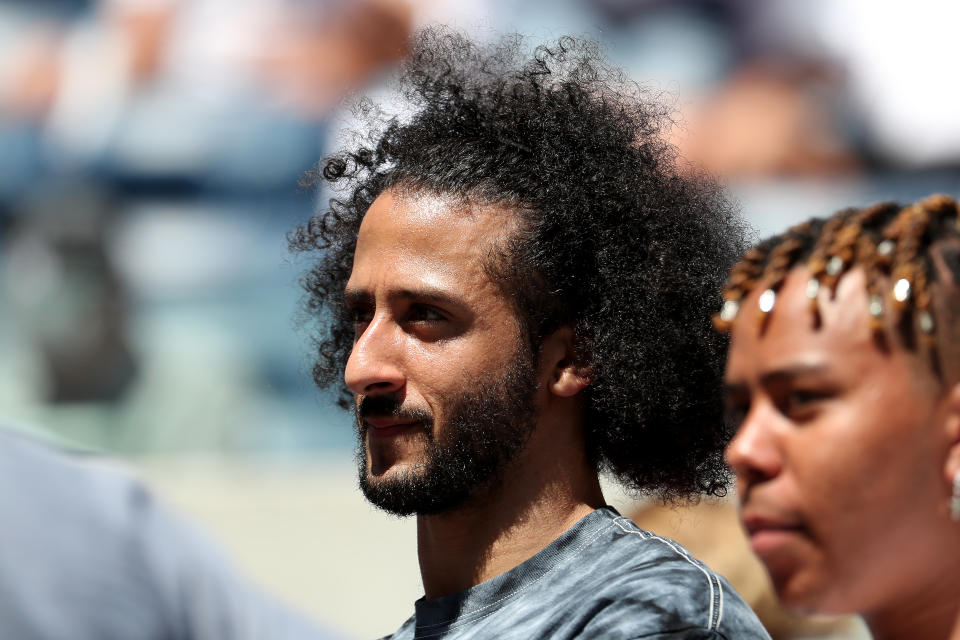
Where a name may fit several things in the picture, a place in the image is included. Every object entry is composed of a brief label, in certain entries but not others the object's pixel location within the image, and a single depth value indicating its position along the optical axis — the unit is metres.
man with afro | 5.47
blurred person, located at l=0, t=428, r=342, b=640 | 5.33
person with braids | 5.19
